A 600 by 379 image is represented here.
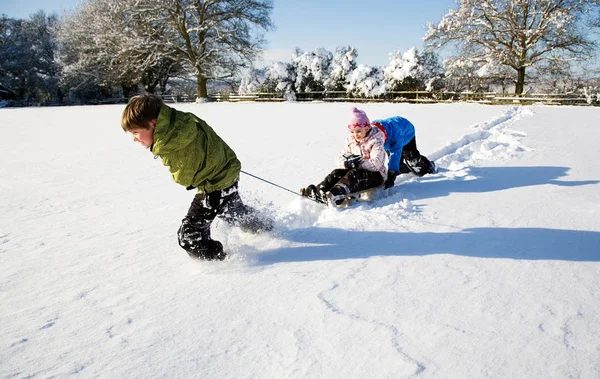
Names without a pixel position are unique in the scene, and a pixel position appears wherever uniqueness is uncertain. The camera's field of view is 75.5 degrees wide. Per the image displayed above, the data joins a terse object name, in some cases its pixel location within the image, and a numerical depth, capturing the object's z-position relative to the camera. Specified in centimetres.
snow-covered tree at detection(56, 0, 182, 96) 2306
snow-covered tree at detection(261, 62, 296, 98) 2495
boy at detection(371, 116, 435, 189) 399
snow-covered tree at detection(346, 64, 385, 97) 2270
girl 333
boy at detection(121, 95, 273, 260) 222
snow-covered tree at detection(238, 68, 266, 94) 2566
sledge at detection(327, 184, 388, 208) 323
